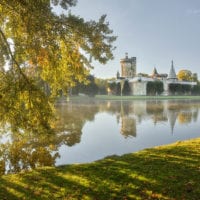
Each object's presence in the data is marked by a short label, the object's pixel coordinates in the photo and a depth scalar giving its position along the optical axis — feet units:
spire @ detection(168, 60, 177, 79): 385.29
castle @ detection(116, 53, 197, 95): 352.69
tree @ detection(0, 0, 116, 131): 25.68
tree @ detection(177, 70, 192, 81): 415.85
